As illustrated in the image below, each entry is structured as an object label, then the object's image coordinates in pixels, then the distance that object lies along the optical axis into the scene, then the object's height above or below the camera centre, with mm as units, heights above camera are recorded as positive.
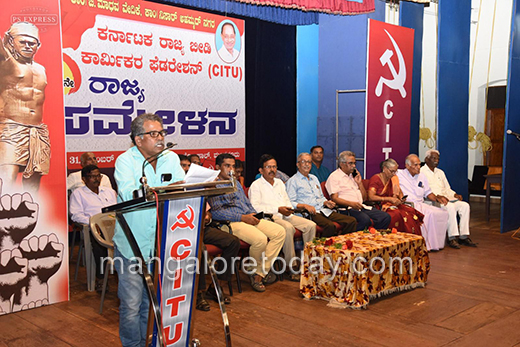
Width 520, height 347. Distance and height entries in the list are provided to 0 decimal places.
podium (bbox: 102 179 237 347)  2396 -598
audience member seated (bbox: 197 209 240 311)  4348 -993
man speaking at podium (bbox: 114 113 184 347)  2660 -458
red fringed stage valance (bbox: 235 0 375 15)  5680 +1392
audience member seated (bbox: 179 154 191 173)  5109 -329
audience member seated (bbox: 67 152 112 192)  5449 -501
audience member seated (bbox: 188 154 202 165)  5605 -319
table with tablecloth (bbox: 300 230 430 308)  4081 -1100
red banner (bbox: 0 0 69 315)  3906 -229
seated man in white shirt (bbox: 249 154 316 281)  4992 -717
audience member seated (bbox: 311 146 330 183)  6684 -452
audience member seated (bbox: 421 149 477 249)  6328 -882
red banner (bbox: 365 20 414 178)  6086 +419
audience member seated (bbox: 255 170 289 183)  6012 -534
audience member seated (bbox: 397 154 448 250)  6125 -835
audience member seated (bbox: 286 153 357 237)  5457 -682
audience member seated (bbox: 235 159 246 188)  5196 -404
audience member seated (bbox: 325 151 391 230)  5680 -713
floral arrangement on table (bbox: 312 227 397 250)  4203 -913
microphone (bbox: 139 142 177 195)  2287 -222
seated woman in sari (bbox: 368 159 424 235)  5930 -779
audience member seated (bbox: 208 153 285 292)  4605 -871
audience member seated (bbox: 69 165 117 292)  4883 -649
